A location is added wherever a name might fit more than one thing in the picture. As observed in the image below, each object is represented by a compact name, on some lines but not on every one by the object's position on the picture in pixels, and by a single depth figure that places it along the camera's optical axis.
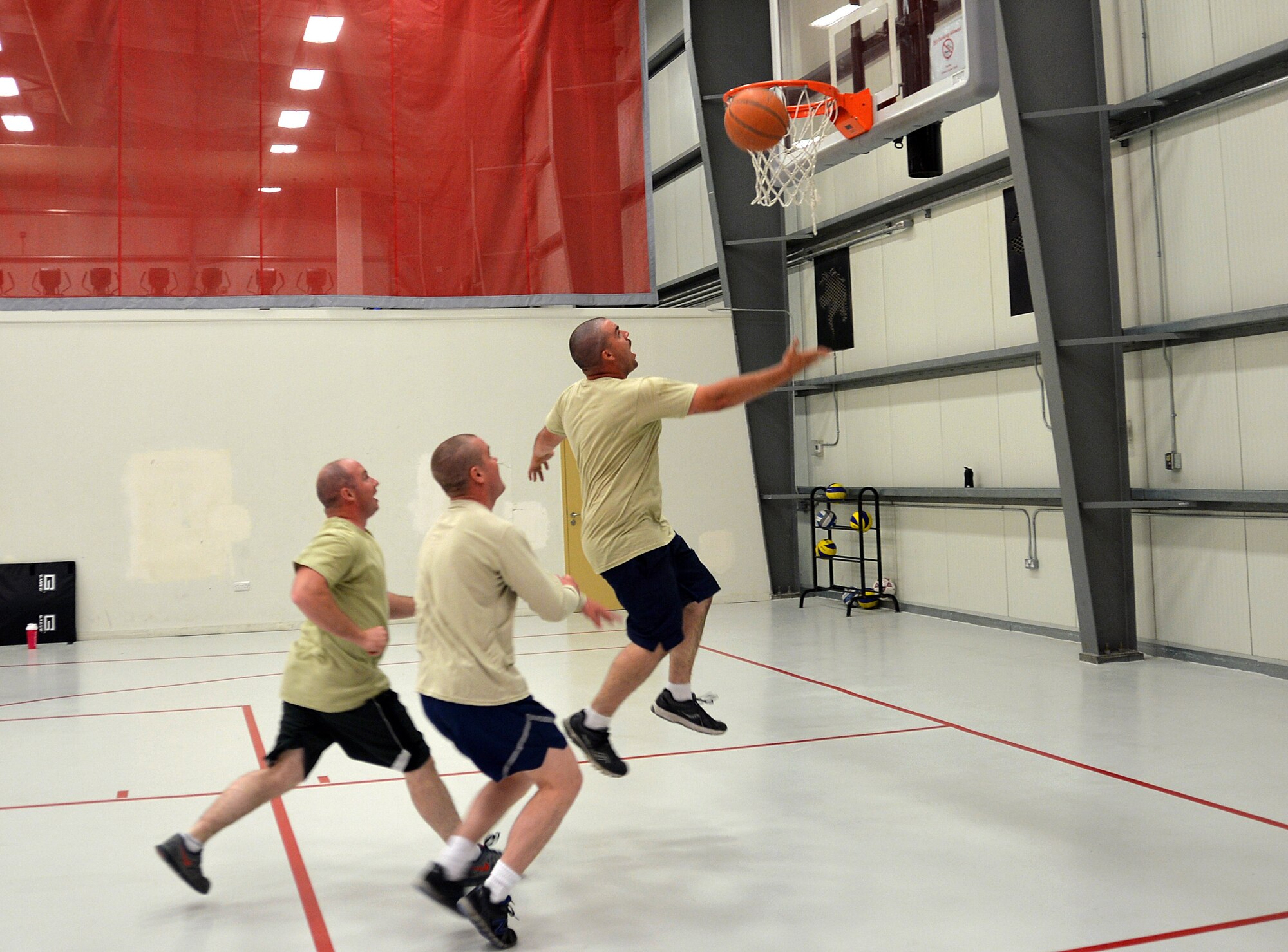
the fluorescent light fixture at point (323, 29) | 13.88
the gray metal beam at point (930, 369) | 10.97
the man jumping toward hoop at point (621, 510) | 5.12
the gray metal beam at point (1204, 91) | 8.23
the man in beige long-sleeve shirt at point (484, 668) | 3.79
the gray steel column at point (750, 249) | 14.45
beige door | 14.35
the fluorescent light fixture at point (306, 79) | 13.80
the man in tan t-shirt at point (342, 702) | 4.21
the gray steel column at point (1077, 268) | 9.34
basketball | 8.28
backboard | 7.51
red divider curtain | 13.18
